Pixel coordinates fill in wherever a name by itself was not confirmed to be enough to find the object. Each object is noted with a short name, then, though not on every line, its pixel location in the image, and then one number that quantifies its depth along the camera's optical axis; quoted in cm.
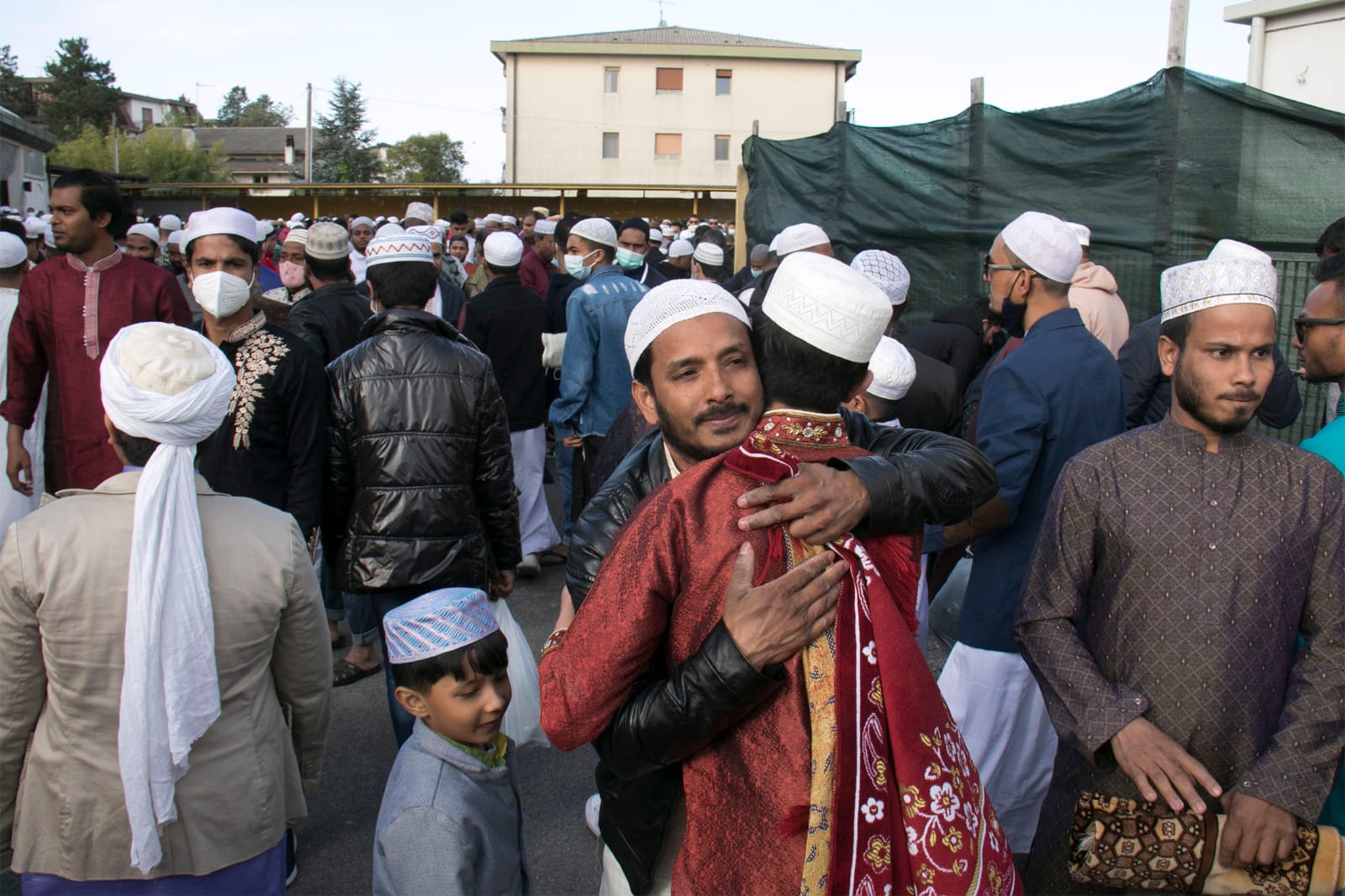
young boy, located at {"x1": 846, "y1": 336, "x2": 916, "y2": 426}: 388
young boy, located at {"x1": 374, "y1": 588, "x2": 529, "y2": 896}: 243
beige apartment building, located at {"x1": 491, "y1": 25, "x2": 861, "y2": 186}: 5047
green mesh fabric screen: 591
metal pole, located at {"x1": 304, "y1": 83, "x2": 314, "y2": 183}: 5339
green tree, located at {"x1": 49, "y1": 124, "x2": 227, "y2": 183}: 6072
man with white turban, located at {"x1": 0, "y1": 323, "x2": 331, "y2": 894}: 232
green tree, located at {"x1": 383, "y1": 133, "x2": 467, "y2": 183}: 7312
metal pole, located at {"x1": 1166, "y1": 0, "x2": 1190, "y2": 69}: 627
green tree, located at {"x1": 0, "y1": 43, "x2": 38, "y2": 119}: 7688
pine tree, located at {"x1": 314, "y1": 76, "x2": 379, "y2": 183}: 6819
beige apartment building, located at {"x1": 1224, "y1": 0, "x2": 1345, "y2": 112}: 969
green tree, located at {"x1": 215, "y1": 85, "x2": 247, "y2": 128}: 11744
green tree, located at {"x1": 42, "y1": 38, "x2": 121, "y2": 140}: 7881
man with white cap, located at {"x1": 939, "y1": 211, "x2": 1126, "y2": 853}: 342
